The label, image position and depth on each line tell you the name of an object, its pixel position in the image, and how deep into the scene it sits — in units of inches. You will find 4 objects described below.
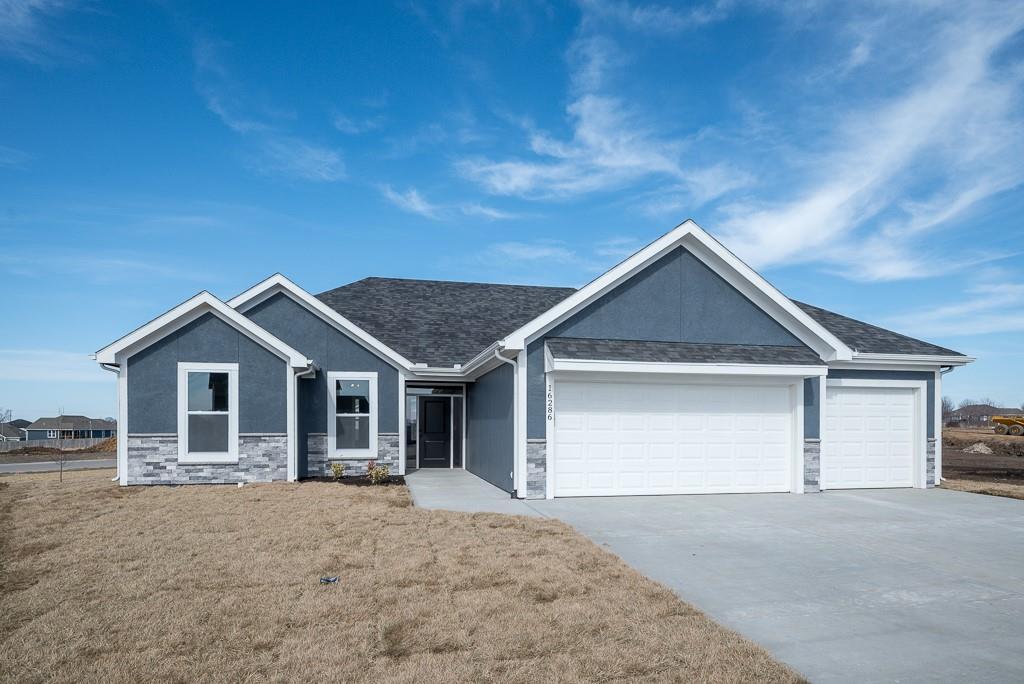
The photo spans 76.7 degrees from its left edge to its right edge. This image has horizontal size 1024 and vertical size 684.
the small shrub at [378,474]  576.4
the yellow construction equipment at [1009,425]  1585.9
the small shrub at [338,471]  596.7
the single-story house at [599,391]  490.6
